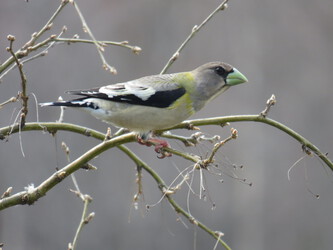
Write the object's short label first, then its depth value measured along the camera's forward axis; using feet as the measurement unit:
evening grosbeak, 27.07
